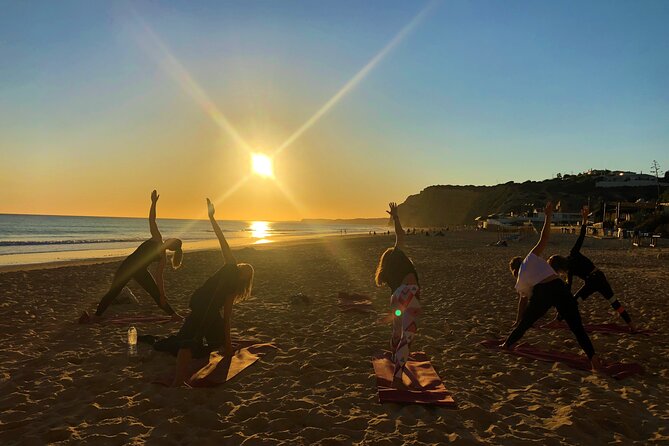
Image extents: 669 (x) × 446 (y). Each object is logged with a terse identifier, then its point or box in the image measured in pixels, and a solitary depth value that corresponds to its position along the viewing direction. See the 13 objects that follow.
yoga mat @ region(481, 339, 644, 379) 5.80
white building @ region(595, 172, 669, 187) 109.44
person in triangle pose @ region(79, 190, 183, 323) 8.18
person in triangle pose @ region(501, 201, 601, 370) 5.78
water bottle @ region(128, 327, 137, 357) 6.06
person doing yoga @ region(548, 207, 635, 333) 7.83
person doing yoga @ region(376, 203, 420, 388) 5.19
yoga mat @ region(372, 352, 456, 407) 4.83
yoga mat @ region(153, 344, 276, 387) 5.29
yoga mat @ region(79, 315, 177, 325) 8.36
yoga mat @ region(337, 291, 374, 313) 9.95
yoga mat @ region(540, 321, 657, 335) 7.97
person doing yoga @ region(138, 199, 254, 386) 5.33
